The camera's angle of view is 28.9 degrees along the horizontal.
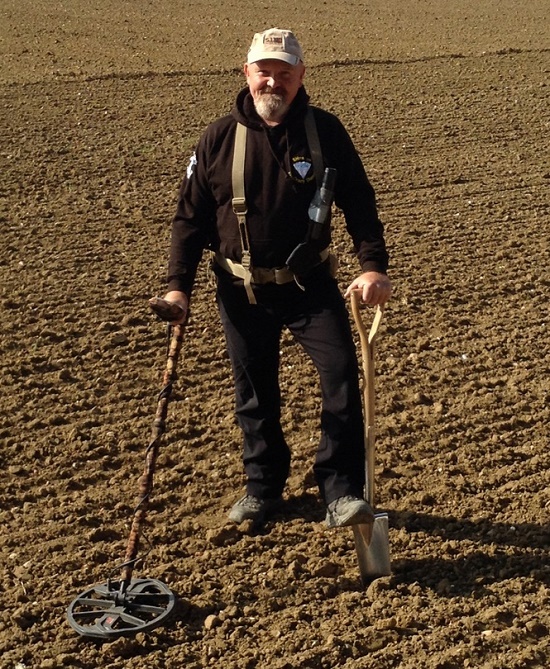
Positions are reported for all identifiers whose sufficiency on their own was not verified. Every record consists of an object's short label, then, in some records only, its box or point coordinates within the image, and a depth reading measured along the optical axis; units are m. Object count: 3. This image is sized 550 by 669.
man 4.32
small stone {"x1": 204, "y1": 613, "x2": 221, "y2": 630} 4.27
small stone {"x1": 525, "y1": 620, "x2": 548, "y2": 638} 4.17
